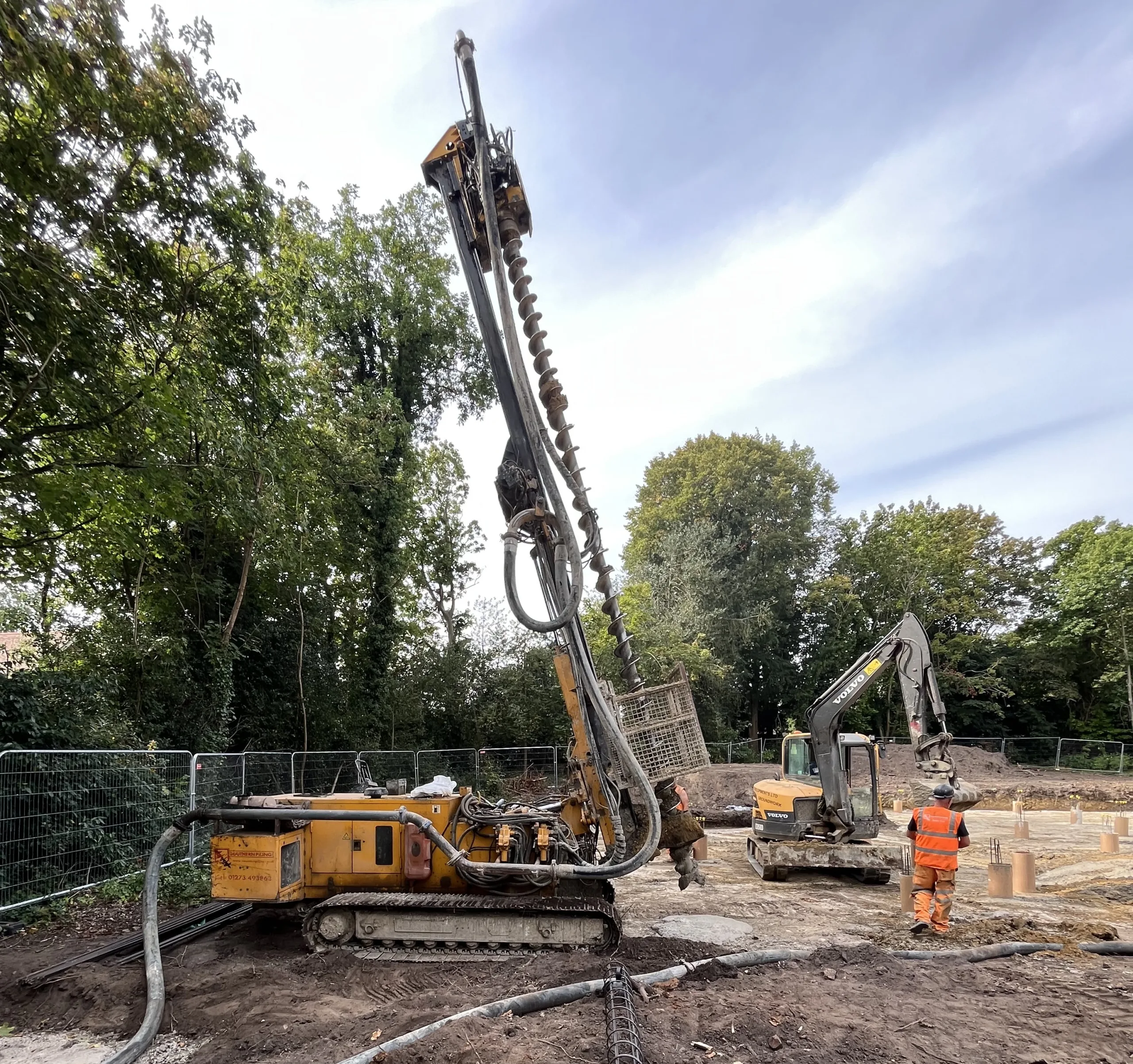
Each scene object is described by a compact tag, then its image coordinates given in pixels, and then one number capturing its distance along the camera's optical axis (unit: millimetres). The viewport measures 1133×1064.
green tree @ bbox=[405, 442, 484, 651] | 24375
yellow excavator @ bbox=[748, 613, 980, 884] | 8891
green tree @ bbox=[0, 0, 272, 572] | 5891
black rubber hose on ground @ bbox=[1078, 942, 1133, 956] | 5930
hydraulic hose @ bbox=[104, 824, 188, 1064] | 4207
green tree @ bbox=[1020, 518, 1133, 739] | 28641
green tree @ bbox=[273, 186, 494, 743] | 18047
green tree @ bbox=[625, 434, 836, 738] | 27719
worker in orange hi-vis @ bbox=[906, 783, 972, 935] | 6855
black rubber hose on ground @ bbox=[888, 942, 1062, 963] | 5797
